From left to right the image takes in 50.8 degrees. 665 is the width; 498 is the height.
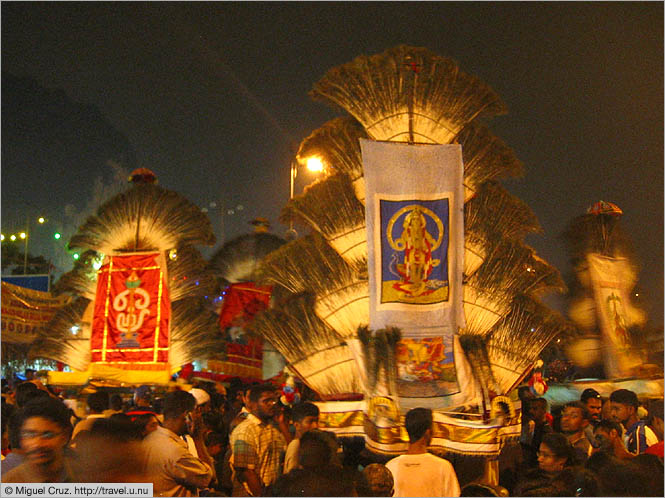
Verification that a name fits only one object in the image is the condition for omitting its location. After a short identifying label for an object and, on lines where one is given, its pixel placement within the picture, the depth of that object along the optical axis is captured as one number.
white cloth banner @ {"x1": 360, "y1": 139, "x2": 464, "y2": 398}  6.46
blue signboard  13.98
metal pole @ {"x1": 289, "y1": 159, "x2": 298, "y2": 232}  8.89
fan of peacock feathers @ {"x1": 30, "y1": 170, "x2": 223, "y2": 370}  9.16
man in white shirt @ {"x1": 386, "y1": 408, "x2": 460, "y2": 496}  4.14
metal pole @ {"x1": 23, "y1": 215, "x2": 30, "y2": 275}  12.76
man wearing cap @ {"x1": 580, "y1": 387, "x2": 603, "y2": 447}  6.29
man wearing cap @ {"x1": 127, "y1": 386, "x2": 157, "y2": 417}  7.84
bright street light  7.21
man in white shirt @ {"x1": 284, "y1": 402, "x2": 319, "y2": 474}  5.42
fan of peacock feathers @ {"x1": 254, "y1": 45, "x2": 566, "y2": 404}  6.68
